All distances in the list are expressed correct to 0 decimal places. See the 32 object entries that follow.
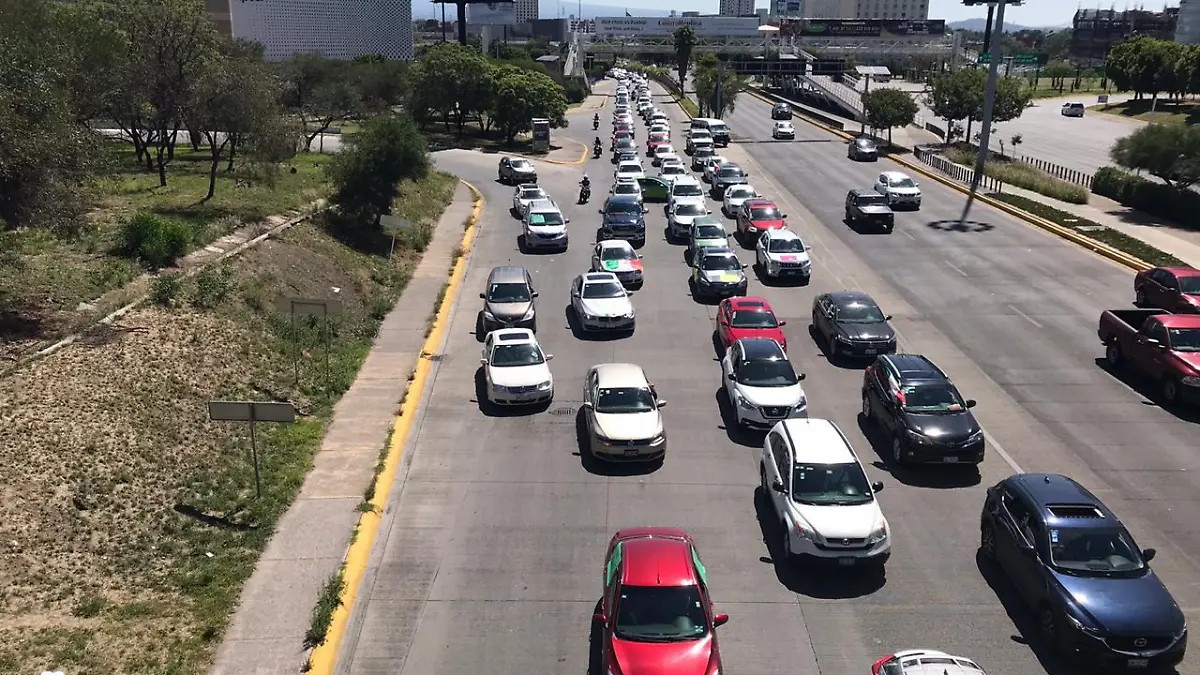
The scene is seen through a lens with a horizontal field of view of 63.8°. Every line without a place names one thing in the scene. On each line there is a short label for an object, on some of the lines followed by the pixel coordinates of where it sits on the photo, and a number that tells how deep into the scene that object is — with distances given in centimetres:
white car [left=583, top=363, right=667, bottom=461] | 1723
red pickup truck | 1991
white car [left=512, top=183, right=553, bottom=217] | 4103
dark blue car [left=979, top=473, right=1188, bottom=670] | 1125
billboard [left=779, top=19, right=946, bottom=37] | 16375
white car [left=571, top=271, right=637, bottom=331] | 2508
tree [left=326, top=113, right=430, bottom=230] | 3347
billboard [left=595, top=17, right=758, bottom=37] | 18638
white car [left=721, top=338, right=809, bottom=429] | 1850
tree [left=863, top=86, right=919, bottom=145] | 6594
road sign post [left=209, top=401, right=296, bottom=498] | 1469
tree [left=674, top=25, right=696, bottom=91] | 12181
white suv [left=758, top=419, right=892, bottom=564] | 1346
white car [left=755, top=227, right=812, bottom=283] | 3016
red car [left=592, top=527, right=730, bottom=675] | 1084
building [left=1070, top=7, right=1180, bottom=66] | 19409
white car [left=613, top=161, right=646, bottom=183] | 4844
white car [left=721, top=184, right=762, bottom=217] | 4200
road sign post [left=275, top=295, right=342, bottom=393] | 1983
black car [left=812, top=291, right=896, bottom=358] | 2269
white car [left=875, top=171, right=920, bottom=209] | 4331
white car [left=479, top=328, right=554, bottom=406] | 2003
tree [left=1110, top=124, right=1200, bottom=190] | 4072
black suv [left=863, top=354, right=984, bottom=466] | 1669
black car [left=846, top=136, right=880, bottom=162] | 6197
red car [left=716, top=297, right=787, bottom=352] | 2280
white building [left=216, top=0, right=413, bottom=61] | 13550
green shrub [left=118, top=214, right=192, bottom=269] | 2395
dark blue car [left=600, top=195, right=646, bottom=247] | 3634
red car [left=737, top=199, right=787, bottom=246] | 3628
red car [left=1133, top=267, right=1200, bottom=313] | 2472
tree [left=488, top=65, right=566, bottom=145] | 6725
